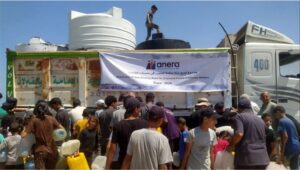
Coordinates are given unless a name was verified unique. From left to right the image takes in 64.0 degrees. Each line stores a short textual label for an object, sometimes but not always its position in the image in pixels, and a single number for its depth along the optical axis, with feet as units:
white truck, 16.64
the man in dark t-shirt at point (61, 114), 13.80
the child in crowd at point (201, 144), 9.06
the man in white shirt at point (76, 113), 14.45
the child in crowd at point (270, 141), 10.52
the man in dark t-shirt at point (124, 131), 8.10
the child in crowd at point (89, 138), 12.31
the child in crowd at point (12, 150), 11.04
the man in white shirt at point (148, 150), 7.39
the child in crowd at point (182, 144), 9.74
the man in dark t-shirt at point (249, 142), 9.47
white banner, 16.42
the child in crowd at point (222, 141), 10.53
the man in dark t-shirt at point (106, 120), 12.85
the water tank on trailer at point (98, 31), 18.01
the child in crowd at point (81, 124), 12.84
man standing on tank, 21.01
